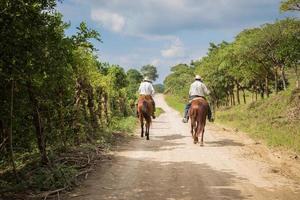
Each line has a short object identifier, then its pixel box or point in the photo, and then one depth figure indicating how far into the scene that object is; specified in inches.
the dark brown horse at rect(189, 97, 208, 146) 684.7
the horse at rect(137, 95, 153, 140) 788.0
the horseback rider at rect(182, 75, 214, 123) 709.3
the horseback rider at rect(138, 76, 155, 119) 798.8
